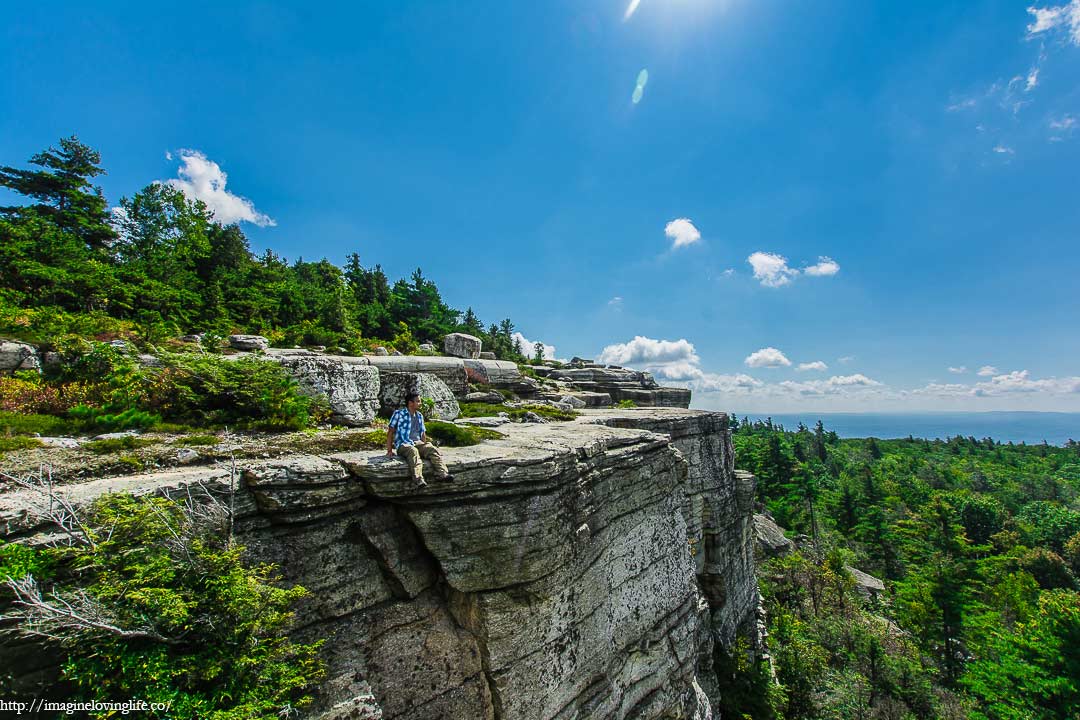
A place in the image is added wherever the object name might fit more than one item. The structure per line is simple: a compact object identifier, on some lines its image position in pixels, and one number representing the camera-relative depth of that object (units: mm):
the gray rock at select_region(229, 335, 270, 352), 15263
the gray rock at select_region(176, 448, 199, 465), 5691
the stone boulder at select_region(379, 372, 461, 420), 10953
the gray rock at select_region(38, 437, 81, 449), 5598
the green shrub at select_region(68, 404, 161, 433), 6621
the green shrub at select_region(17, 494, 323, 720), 3734
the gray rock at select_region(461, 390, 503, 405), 15602
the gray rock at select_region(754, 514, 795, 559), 36938
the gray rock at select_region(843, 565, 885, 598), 33703
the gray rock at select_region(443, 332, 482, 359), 20812
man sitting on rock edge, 6059
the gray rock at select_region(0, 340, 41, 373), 7914
